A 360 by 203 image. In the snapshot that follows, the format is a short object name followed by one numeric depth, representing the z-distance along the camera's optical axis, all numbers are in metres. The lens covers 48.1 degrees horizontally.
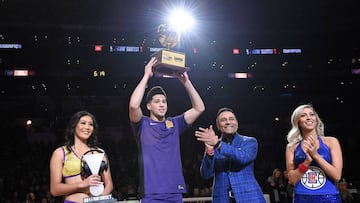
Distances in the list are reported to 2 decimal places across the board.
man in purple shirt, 2.96
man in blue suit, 3.07
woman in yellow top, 2.85
